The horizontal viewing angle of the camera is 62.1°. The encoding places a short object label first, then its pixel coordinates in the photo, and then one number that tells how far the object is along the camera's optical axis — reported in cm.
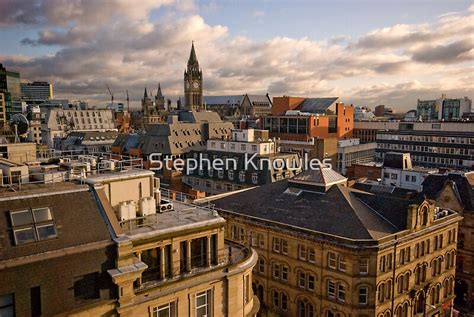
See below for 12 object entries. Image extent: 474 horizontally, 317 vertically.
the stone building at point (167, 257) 2016
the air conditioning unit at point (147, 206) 2495
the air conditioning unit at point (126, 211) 2391
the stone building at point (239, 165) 6912
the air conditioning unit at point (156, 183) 2864
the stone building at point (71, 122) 16500
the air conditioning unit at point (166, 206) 2658
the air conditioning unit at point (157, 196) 2730
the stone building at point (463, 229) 5894
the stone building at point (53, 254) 1720
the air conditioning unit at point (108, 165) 2784
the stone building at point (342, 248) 4041
